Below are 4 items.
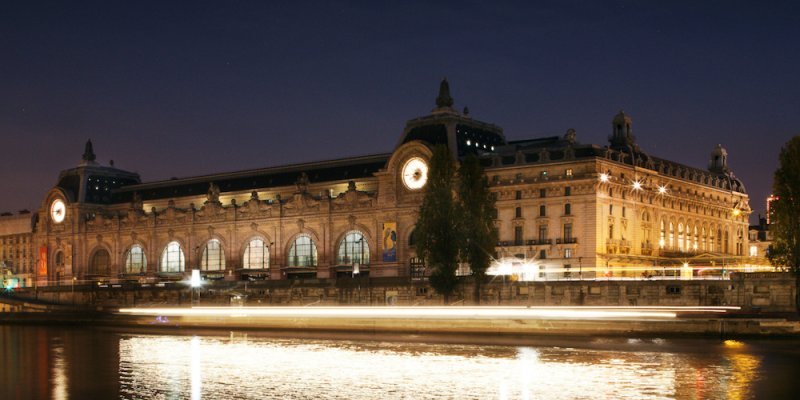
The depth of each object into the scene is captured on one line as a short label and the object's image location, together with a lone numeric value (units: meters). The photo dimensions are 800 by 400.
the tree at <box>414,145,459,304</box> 98.12
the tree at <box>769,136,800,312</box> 83.25
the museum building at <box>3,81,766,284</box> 115.50
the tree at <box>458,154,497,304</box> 98.12
